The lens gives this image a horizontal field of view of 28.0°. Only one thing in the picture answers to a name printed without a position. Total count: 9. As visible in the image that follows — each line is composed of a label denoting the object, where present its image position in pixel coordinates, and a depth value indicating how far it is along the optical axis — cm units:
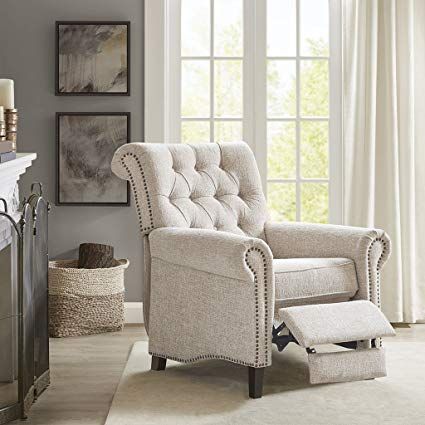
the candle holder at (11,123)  375
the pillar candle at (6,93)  370
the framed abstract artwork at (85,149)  493
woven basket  456
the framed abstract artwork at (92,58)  489
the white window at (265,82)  507
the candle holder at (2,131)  343
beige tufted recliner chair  340
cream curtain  490
